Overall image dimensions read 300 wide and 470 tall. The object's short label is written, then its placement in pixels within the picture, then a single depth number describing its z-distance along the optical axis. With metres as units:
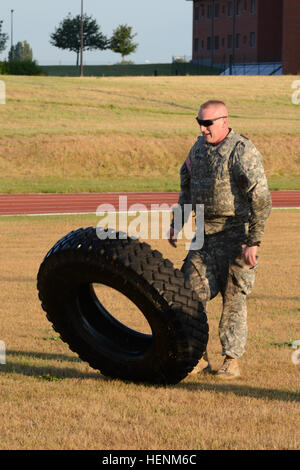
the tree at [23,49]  166.93
